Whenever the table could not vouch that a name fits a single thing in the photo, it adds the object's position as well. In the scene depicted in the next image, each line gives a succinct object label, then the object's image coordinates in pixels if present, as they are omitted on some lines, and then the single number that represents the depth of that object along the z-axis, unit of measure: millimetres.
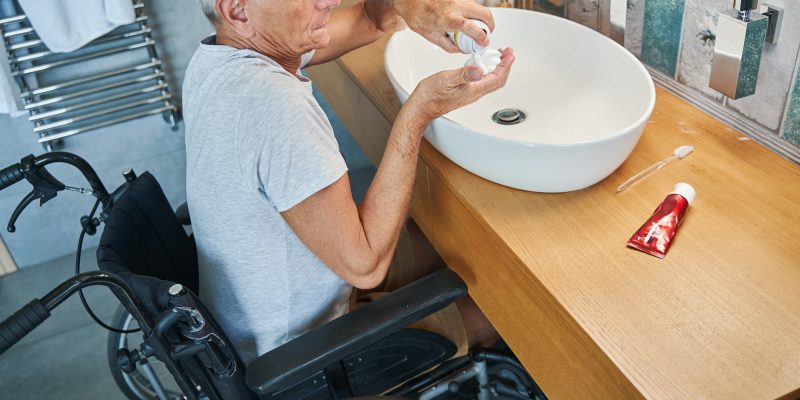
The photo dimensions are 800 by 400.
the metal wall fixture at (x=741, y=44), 1110
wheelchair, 1017
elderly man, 1068
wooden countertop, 878
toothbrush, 1205
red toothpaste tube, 1050
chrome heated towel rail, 2234
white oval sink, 1115
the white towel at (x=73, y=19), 2100
